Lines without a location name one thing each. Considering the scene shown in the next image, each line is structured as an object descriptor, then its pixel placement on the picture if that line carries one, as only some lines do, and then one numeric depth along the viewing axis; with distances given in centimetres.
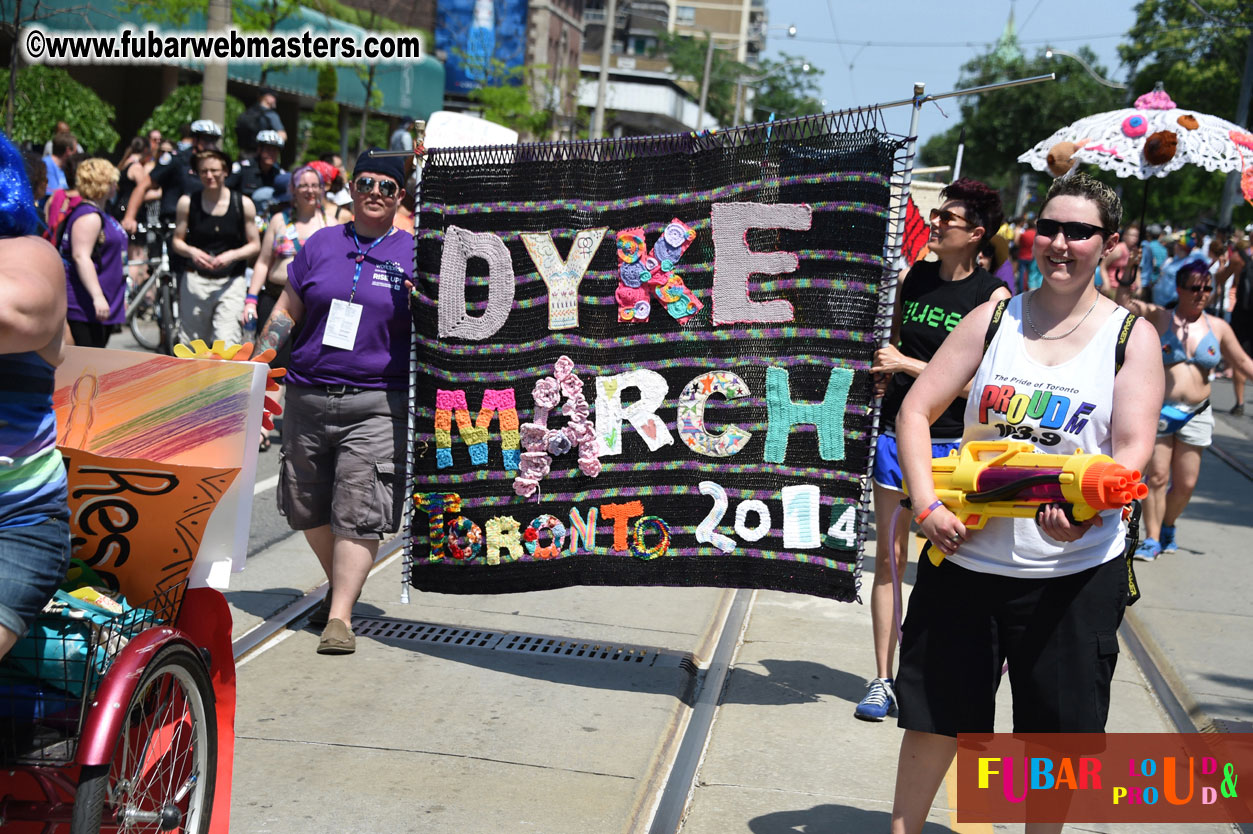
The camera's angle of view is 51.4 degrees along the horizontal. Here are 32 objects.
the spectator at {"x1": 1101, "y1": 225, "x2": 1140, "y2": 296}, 980
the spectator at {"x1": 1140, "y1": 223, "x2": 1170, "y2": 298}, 1881
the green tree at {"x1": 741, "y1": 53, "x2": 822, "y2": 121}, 9756
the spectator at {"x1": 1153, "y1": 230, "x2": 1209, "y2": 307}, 1633
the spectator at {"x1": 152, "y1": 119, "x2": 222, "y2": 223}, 1288
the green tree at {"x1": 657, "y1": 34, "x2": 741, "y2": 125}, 8944
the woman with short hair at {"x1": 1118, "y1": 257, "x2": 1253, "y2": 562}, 831
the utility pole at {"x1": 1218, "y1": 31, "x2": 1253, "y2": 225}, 2609
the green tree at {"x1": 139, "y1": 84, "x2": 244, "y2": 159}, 2277
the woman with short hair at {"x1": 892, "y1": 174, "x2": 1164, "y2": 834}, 318
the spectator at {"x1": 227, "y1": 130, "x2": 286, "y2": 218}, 1237
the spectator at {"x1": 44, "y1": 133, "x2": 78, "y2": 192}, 1323
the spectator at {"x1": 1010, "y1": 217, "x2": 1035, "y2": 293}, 1388
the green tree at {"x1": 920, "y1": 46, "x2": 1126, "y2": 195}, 6462
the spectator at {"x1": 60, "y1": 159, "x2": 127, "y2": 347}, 830
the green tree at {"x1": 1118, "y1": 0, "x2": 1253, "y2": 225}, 4297
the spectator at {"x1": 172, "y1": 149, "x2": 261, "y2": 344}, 940
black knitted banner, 489
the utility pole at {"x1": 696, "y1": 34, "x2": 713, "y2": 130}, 6091
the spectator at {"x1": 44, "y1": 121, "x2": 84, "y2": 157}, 1410
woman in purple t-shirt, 539
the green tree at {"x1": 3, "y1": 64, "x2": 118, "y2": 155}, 1878
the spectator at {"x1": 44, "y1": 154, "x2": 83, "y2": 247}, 856
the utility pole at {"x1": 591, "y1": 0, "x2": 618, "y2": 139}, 3158
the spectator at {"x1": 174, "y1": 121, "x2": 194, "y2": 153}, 1385
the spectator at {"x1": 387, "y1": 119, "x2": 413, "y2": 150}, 840
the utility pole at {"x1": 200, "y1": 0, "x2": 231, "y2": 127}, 1580
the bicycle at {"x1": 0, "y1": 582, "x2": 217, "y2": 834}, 271
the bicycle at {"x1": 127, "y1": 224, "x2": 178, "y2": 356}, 1195
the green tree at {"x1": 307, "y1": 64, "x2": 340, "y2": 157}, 3039
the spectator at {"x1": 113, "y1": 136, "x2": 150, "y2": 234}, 1520
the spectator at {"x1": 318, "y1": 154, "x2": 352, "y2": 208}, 1193
